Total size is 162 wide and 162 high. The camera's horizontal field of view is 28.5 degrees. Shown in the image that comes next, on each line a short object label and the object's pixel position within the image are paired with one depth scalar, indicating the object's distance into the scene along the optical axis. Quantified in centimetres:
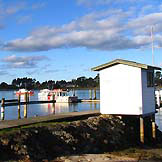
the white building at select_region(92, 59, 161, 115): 2147
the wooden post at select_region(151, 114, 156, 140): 2403
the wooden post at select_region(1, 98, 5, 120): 2209
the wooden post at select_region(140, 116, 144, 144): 2197
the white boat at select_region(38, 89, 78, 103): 7231
